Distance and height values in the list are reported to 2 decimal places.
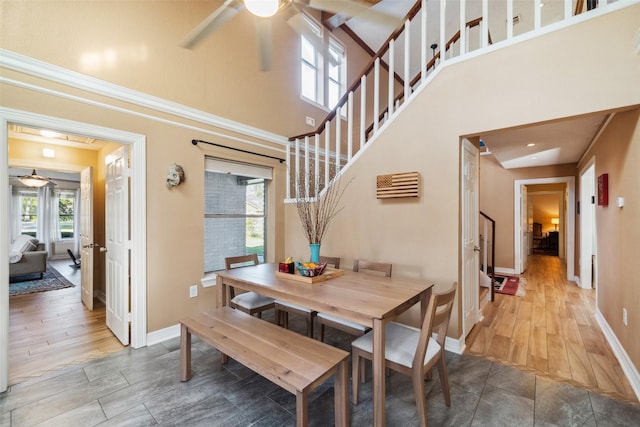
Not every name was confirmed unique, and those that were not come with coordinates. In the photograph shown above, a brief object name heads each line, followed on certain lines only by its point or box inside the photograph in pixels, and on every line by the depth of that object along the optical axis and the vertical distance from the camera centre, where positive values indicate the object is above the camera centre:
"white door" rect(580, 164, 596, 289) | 4.70 -0.35
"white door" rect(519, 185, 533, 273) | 6.13 -0.43
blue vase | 2.49 -0.35
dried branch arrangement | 3.48 +0.21
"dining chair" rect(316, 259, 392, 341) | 2.21 -0.92
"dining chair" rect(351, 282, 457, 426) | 1.58 -0.90
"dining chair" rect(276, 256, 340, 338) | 2.61 -0.96
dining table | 1.58 -0.58
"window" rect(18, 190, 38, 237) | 7.67 +0.09
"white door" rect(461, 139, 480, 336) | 2.75 -0.26
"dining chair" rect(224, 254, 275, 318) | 2.67 -0.90
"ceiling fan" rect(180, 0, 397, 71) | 1.88 +1.46
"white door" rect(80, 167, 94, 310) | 3.74 -0.30
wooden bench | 1.43 -0.86
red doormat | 4.64 -1.38
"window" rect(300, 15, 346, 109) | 4.89 +2.70
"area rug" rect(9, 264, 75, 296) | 4.69 -1.29
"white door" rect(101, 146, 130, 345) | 2.76 -0.31
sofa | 5.19 -0.84
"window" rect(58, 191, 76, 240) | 8.27 +0.06
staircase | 2.47 +1.75
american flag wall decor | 2.81 +0.29
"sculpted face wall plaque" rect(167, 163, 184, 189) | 2.89 +0.41
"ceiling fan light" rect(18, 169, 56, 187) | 5.54 +0.72
